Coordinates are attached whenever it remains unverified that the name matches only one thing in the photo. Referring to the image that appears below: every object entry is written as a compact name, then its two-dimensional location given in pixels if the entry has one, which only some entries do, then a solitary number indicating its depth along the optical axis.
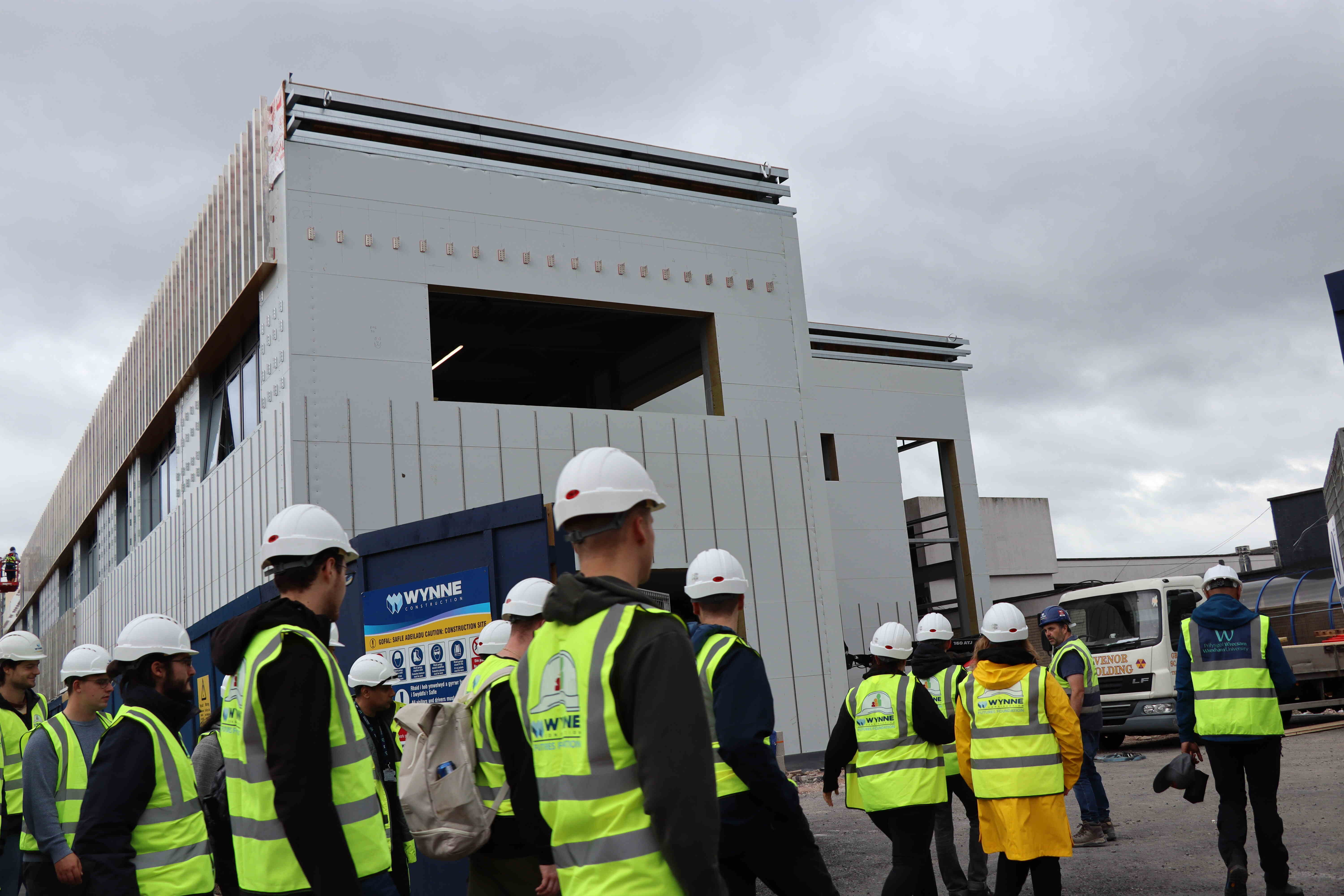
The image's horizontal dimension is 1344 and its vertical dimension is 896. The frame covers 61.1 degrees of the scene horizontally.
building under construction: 16.53
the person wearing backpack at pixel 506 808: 4.16
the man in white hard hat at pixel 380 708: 5.98
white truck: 17.25
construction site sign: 8.26
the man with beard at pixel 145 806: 3.99
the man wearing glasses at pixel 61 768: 5.53
